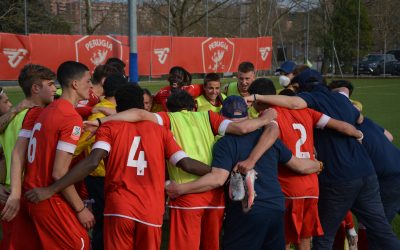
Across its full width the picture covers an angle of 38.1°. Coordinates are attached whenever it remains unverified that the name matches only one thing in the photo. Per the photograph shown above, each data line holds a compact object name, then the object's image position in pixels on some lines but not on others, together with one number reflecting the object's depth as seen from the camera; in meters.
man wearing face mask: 8.02
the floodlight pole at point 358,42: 43.66
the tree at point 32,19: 31.47
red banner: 20.83
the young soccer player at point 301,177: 5.24
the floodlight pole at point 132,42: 11.05
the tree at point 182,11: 43.97
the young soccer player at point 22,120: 4.61
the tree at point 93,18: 32.53
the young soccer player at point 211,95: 7.42
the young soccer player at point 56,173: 4.38
